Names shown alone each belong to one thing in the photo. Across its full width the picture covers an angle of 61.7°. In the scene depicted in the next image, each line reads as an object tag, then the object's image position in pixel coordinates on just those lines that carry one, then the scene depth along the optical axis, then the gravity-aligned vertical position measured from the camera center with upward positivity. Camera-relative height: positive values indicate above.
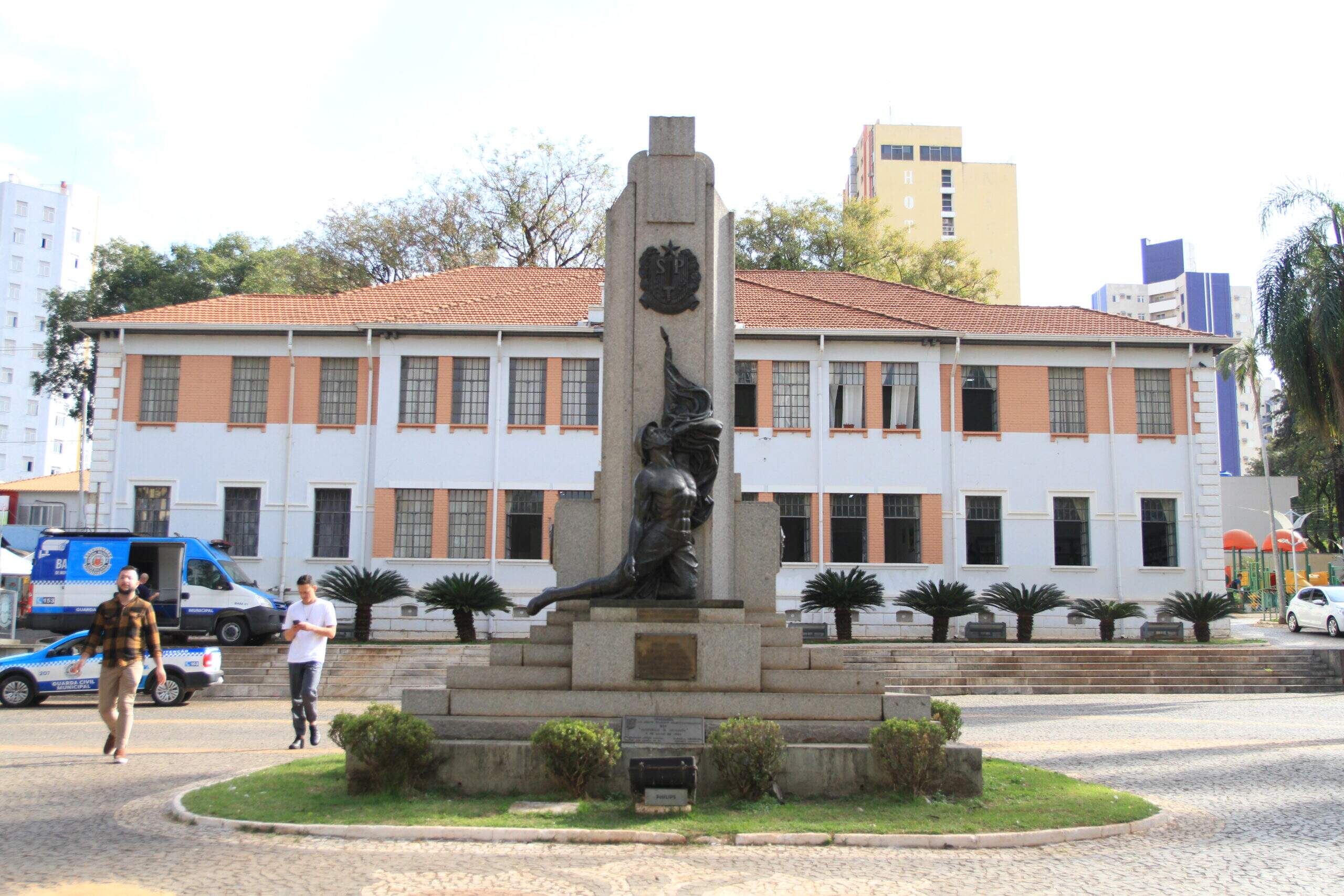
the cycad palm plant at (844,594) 25.02 -0.16
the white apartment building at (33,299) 84.06 +21.33
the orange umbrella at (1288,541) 42.28 +1.94
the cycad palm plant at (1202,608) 25.81 -0.42
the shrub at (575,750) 8.32 -1.23
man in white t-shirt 11.81 -0.75
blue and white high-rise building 118.50 +34.65
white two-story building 29.27 +3.78
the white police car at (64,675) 17.09 -1.44
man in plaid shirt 10.61 -0.70
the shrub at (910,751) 8.48 -1.23
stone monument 8.96 -0.05
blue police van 23.16 -0.14
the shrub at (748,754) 8.37 -1.25
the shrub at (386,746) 8.45 -1.23
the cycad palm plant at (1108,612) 25.92 -0.52
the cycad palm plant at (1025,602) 25.86 -0.30
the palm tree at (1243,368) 36.31 +7.35
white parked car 31.28 -0.52
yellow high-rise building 83.44 +30.25
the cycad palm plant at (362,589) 23.95 -0.15
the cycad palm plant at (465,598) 23.80 -0.32
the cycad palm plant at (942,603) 25.61 -0.35
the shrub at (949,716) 9.09 -1.04
